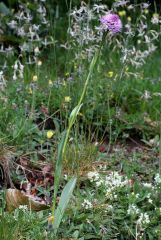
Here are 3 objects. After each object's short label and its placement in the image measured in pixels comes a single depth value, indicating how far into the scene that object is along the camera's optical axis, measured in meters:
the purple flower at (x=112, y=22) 2.58
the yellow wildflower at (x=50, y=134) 3.97
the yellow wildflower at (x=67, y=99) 4.18
